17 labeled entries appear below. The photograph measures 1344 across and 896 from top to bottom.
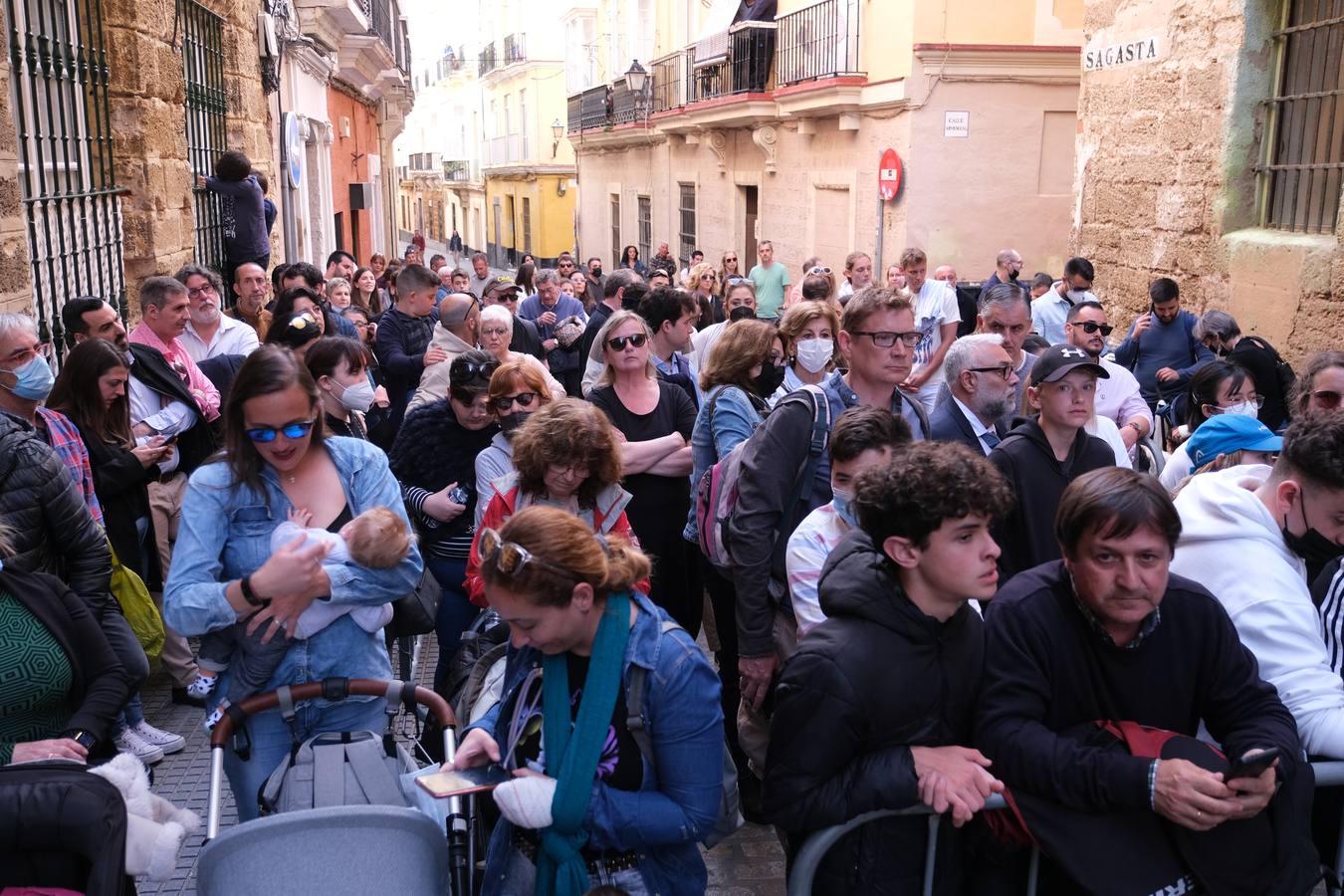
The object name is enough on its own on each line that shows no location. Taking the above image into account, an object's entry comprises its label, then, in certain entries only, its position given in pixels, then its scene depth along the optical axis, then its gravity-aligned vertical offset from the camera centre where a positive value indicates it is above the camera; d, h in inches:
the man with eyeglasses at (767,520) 145.3 -37.6
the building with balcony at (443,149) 2239.2 +133.2
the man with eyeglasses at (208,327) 248.1 -24.9
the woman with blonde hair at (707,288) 376.1 -25.4
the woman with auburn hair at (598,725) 94.0 -41.3
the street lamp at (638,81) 993.4 +111.0
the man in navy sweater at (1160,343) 303.9 -33.7
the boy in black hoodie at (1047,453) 146.1 -30.6
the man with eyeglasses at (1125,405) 205.9 -34.1
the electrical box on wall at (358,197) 842.2 +9.6
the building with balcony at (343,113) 593.9 +64.2
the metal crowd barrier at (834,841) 97.3 -51.9
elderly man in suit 173.0 -26.4
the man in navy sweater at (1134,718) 91.8 -40.5
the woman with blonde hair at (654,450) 186.1 -37.0
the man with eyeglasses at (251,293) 310.3 -21.8
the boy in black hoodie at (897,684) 94.5 -37.8
